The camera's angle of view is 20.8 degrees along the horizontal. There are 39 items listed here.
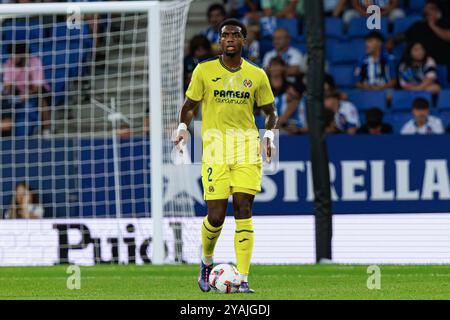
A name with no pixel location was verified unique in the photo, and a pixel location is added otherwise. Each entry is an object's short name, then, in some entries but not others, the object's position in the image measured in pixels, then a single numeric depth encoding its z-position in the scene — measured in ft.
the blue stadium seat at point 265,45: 60.13
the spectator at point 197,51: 55.77
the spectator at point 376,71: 57.82
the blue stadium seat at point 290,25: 61.16
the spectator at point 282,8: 62.23
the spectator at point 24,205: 48.37
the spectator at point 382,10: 61.67
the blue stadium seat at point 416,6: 63.52
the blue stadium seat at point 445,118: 54.85
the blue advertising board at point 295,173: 48.57
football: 31.37
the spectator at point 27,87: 50.39
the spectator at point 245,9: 61.62
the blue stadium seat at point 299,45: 60.44
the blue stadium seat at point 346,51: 60.39
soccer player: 31.99
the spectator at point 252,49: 58.80
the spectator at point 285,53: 58.34
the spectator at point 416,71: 57.77
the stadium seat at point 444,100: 57.11
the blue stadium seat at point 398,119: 55.31
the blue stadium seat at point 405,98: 56.85
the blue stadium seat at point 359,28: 61.05
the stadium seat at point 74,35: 52.16
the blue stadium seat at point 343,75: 59.11
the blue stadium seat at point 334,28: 61.57
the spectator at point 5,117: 49.31
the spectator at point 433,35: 59.77
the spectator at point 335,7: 62.39
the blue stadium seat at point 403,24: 61.57
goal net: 46.32
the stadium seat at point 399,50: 60.18
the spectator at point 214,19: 58.85
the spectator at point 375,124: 53.11
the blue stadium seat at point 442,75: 59.41
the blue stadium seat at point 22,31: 51.62
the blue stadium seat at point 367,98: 57.21
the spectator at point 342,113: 54.34
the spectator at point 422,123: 53.83
